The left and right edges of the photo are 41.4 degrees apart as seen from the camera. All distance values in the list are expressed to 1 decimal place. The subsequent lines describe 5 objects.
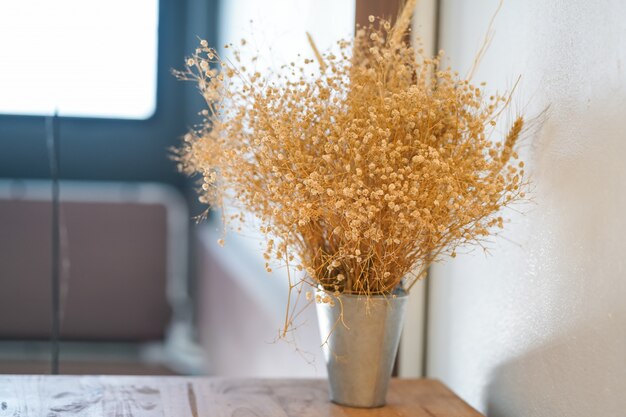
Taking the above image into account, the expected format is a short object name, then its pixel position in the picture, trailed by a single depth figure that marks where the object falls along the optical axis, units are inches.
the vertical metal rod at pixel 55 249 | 70.1
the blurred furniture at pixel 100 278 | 137.6
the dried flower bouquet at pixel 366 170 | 39.8
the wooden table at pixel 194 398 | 44.1
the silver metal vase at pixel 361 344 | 43.8
